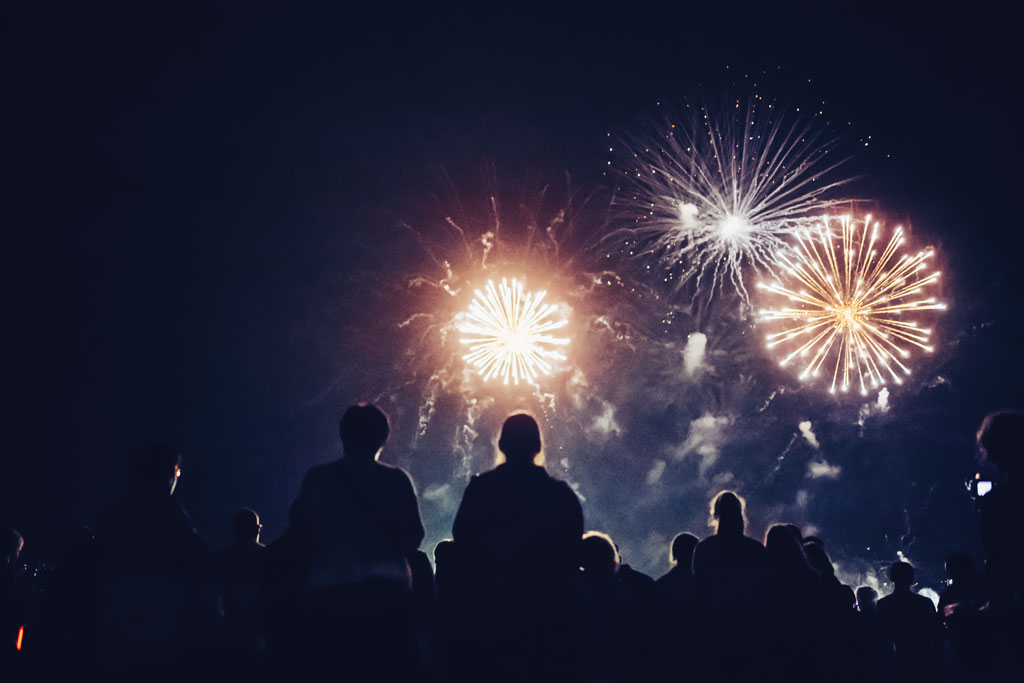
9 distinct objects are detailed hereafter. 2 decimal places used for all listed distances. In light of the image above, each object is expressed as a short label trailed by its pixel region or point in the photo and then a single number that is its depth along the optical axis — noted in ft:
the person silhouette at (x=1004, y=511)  12.51
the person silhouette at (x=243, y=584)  16.56
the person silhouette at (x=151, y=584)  11.54
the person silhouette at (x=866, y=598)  26.67
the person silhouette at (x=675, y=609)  15.81
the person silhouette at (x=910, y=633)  21.23
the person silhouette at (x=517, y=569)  11.64
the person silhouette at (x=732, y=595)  14.05
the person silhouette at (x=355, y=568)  10.55
